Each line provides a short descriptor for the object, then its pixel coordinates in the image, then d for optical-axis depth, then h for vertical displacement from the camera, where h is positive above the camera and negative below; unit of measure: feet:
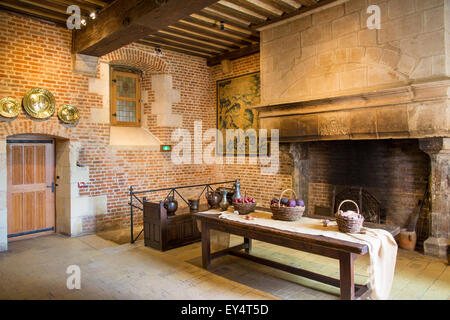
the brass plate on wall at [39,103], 16.79 +2.94
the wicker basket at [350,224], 9.82 -2.12
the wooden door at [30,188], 17.85 -1.76
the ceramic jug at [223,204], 14.48 -2.18
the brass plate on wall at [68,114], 18.08 +2.53
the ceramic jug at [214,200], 16.03 -2.20
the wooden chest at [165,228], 15.83 -3.69
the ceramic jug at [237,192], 15.26 -1.72
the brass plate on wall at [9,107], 16.01 +2.57
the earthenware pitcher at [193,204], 17.10 -2.57
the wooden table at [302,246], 9.02 -2.82
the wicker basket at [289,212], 11.60 -2.08
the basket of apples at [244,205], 13.04 -2.00
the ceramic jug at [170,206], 16.19 -2.52
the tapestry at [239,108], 22.77 +3.66
